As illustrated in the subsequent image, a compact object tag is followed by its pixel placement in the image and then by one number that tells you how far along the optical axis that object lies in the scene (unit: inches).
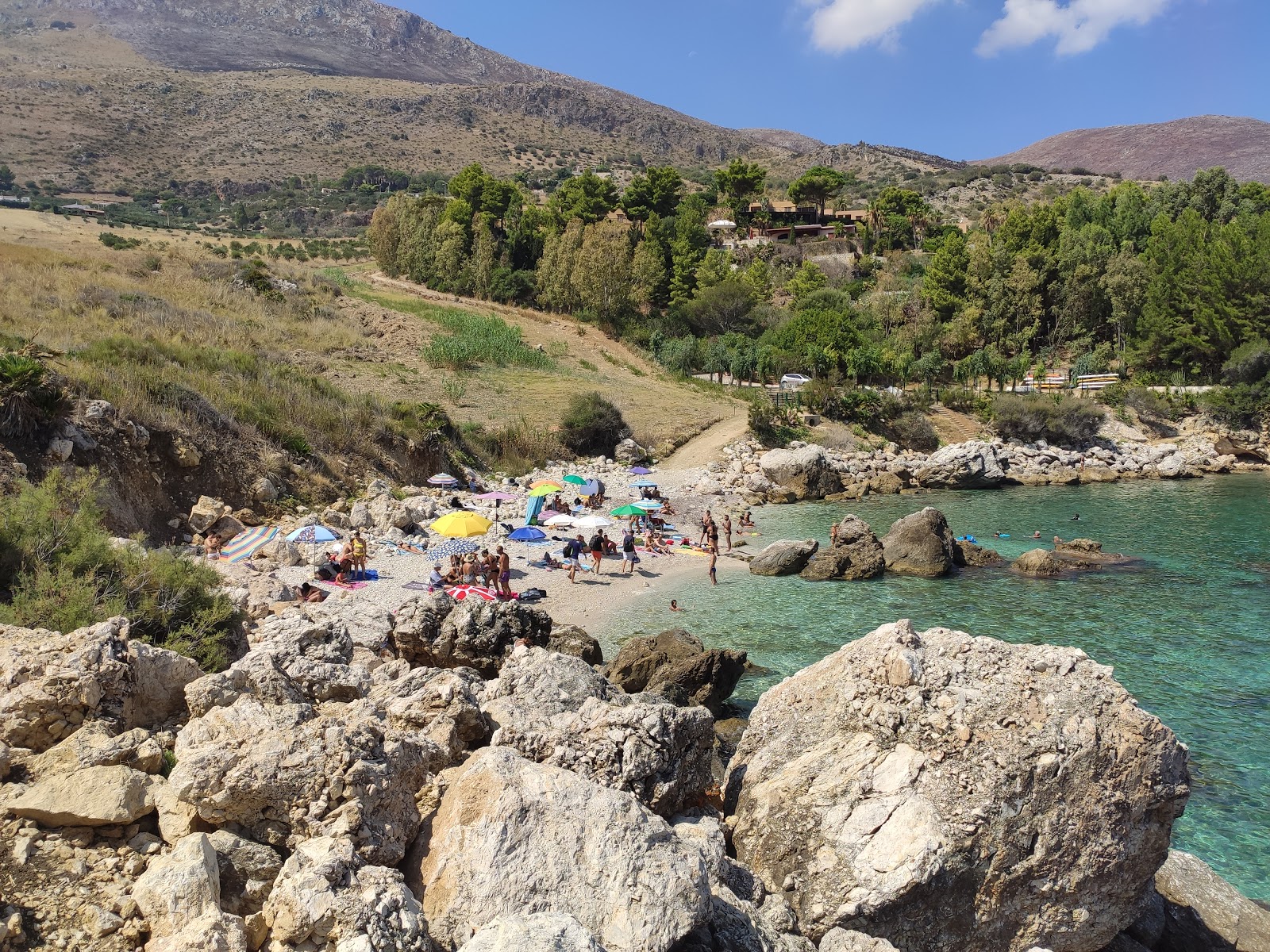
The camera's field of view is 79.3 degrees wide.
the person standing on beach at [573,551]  765.9
